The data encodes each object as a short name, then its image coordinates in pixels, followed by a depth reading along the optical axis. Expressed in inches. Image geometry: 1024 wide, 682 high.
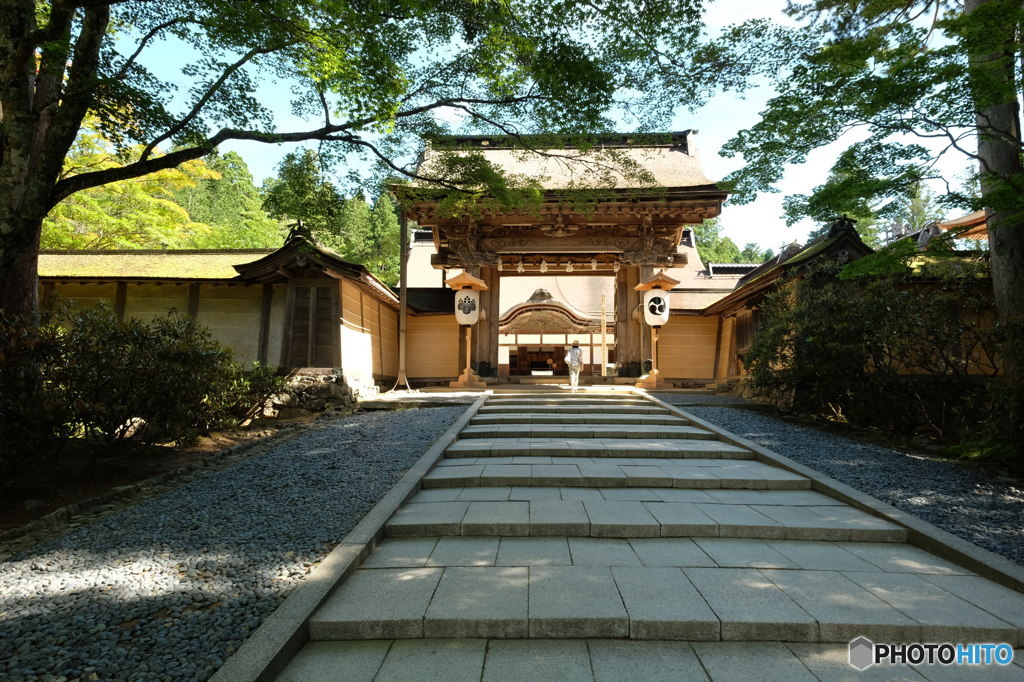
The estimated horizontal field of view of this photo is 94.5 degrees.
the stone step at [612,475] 185.9
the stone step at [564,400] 368.8
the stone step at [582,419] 303.6
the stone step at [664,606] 94.3
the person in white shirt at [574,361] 457.0
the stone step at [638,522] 140.6
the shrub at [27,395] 161.5
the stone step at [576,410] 336.2
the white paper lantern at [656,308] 470.3
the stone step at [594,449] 231.0
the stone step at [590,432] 269.3
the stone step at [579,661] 84.1
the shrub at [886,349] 289.3
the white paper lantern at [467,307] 468.8
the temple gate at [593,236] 450.6
